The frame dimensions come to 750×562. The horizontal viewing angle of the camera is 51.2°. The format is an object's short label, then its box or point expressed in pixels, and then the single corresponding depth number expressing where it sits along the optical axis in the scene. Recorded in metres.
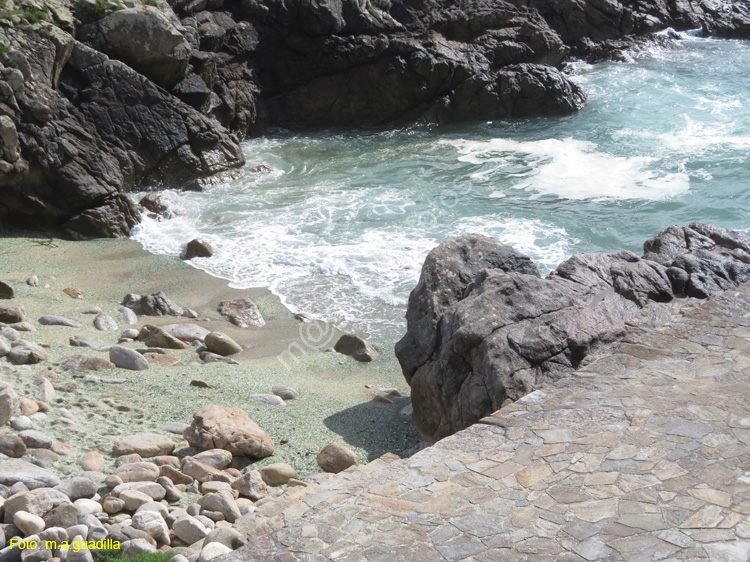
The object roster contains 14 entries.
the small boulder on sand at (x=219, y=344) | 7.79
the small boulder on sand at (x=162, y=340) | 7.69
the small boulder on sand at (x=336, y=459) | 5.39
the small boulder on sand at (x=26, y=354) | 6.15
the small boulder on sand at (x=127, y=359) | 6.59
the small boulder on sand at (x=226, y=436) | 5.32
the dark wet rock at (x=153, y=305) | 8.89
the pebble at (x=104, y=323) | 7.99
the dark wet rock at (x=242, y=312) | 8.89
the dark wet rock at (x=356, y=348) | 7.91
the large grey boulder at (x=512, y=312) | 5.71
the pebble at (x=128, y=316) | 8.43
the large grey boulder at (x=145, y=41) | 14.64
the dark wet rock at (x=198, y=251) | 11.13
